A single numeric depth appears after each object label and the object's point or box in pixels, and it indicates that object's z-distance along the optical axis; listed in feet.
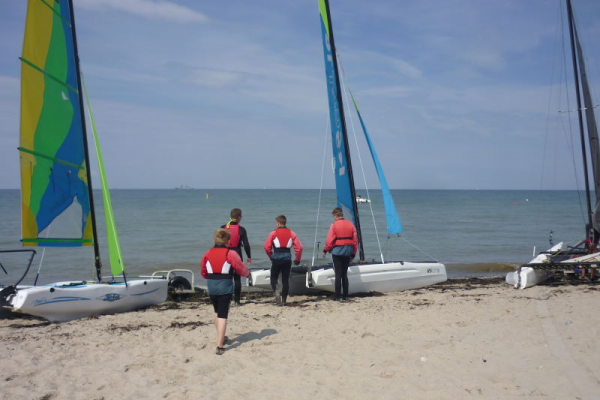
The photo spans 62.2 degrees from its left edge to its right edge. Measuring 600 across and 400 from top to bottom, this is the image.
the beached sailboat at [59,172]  22.54
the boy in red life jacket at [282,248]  24.18
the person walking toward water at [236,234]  23.88
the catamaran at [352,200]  29.19
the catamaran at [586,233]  28.60
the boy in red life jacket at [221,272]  17.03
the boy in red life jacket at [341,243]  25.26
